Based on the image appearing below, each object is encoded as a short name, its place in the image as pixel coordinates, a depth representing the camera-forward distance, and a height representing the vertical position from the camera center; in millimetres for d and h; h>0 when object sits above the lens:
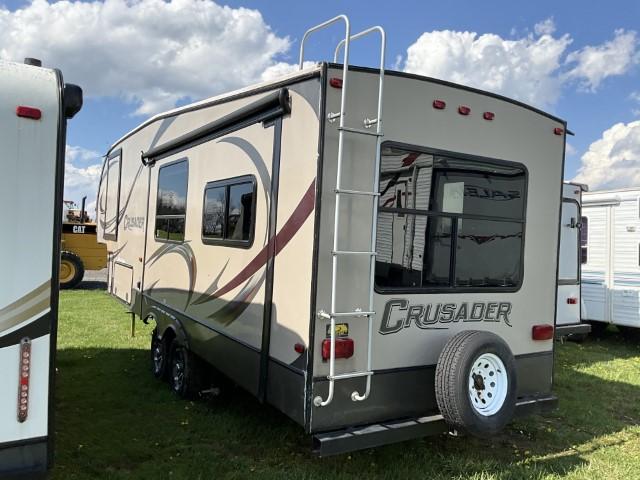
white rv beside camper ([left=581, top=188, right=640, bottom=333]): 8539 -109
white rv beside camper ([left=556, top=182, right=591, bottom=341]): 7656 -254
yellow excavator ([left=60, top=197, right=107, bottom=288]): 13938 -712
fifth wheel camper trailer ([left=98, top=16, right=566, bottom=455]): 3455 -87
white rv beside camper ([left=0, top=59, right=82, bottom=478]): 2471 -167
